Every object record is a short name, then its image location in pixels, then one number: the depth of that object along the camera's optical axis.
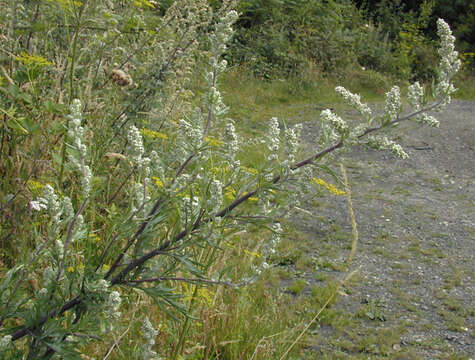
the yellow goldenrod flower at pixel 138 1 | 3.56
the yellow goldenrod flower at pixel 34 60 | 2.43
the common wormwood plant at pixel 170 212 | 1.35
